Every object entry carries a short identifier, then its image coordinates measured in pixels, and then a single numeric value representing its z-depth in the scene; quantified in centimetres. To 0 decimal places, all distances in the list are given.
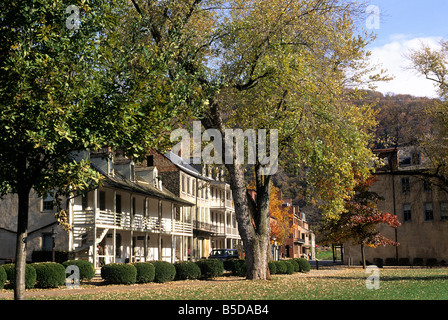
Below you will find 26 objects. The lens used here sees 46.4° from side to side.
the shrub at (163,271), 2616
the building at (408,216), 5194
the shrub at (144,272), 2511
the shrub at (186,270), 2786
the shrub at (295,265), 3546
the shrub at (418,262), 5084
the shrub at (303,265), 3709
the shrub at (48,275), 2197
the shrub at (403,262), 5156
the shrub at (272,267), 3072
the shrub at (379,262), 5099
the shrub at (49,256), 3105
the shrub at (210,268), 2942
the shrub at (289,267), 3316
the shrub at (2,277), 2053
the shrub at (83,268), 2502
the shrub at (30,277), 2114
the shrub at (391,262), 5206
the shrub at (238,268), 3046
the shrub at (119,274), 2397
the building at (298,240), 8881
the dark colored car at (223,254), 4338
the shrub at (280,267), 3225
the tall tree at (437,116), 2565
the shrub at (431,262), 4934
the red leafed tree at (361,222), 4319
